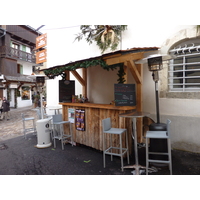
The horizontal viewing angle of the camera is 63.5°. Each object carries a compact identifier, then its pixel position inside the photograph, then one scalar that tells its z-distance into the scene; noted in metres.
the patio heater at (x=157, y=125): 3.68
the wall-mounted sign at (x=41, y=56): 8.47
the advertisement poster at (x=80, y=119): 5.19
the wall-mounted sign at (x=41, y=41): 8.38
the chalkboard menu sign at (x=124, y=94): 4.16
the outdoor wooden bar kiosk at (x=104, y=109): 4.11
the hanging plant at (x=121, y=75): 4.34
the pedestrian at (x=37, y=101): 17.10
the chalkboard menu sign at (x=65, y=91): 6.02
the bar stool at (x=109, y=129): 3.70
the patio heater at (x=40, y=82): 5.91
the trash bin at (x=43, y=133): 5.35
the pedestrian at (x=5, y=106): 11.72
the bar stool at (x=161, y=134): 3.17
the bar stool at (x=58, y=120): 5.43
